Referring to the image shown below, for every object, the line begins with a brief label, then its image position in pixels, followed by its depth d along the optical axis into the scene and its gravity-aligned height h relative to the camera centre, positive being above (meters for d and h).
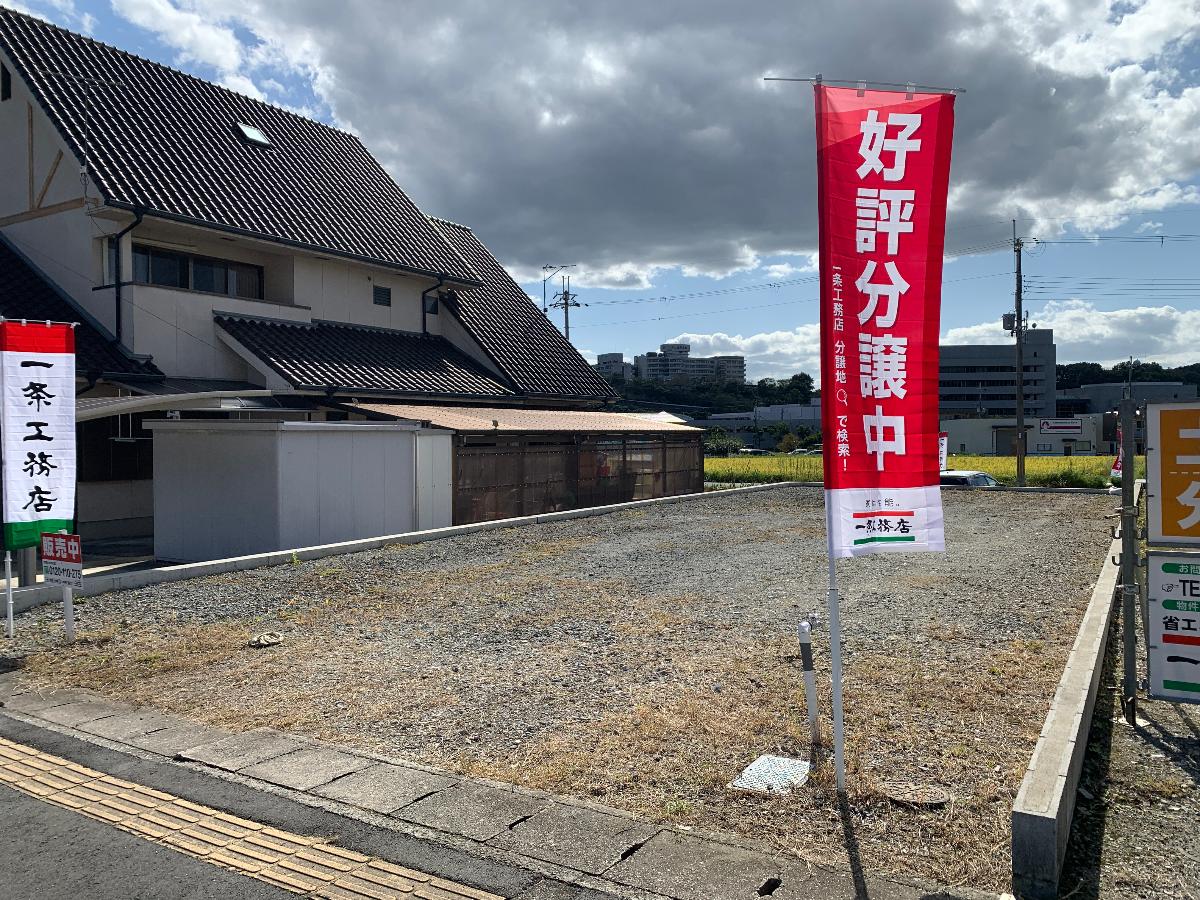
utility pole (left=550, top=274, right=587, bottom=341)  50.28 +7.65
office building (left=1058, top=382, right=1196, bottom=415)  85.09 +4.00
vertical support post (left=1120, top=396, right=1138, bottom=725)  5.66 -0.92
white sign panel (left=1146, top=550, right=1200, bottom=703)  5.19 -1.20
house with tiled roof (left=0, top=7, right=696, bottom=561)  15.69 +3.76
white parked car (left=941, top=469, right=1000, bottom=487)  27.95 -1.53
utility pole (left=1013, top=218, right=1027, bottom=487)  32.06 +1.92
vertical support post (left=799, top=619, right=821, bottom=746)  5.10 -1.45
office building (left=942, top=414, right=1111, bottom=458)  67.62 -0.43
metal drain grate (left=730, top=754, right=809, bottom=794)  4.67 -1.91
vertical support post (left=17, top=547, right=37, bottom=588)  9.73 -1.42
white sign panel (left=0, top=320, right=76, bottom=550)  8.24 +0.12
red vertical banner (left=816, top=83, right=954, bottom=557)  4.64 +0.70
